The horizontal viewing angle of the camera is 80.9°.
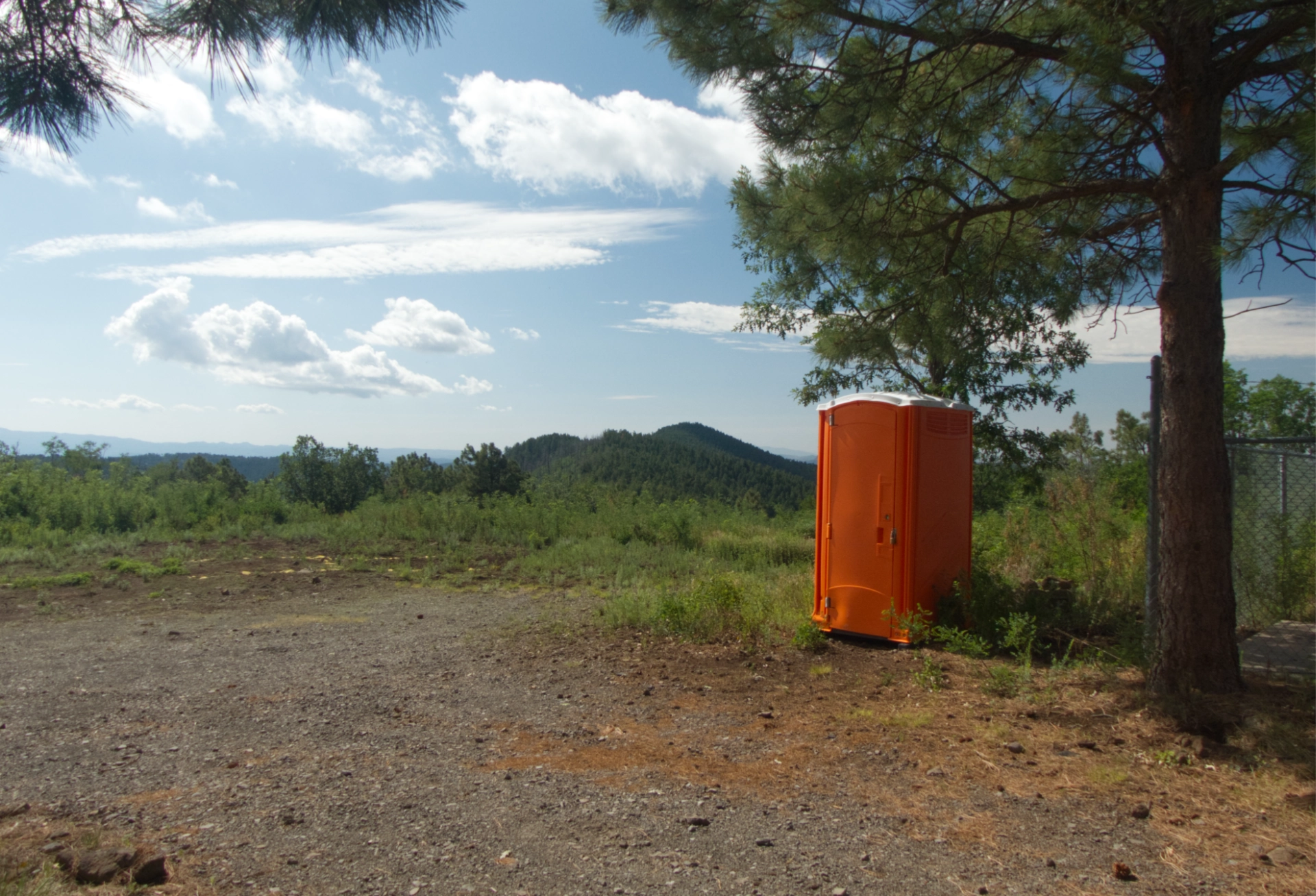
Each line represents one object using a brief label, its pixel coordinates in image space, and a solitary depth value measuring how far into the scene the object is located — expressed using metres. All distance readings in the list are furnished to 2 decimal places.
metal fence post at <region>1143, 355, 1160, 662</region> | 4.85
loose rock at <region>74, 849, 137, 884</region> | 2.48
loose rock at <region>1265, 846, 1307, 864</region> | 2.78
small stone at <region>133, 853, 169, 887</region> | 2.49
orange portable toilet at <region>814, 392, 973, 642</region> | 6.12
